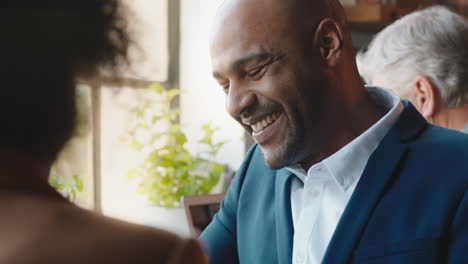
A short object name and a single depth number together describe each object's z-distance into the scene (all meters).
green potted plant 2.42
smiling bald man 0.95
